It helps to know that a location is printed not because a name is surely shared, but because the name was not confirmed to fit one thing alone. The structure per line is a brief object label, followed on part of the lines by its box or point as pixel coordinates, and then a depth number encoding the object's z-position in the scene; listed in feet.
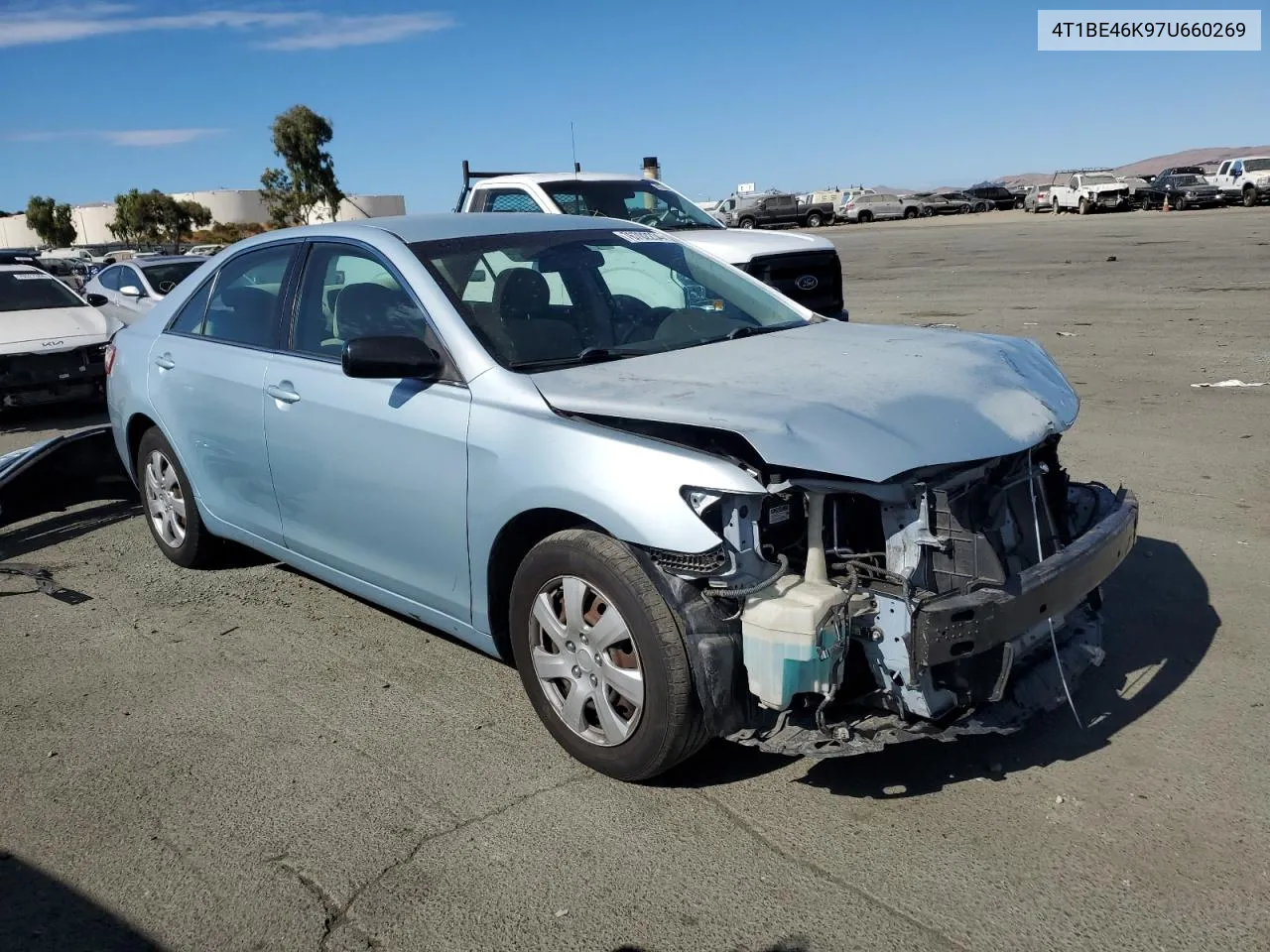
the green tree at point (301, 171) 223.71
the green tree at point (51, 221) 311.68
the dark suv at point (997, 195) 220.23
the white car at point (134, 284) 44.62
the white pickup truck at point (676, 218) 35.12
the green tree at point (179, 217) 282.56
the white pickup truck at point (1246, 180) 148.97
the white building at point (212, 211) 358.64
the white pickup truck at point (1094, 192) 161.27
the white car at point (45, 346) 34.83
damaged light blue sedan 10.36
